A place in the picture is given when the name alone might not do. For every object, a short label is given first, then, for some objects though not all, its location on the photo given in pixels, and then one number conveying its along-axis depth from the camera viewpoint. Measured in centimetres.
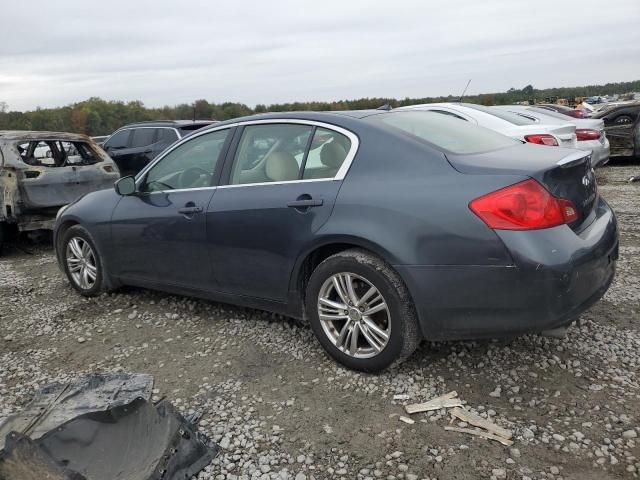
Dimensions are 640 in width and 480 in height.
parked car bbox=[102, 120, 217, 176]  1077
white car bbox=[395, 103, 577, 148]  764
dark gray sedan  280
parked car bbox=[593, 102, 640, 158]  1230
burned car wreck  663
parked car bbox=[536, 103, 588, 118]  1507
